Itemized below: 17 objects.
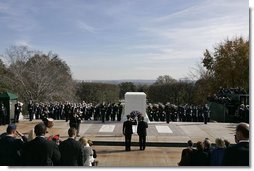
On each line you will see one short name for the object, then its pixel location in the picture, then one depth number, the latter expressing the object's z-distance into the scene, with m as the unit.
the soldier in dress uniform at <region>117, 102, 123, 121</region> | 11.49
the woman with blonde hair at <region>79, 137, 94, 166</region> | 4.17
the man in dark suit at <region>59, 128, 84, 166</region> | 3.79
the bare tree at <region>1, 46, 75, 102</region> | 19.31
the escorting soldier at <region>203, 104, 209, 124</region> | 11.17
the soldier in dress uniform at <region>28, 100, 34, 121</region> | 11.47
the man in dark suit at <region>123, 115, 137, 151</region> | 7.24
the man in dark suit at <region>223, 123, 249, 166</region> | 3.29
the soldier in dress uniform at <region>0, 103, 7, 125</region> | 10.13
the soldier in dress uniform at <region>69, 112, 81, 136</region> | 8.34
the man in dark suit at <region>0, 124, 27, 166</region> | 3.77
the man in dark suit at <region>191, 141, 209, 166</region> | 3.96
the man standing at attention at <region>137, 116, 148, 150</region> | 7.24
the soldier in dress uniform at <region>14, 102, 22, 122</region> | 10.55
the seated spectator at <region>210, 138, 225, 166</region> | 3.71
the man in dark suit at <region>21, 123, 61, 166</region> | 3.51
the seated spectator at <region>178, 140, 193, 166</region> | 4.06
